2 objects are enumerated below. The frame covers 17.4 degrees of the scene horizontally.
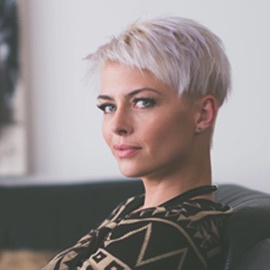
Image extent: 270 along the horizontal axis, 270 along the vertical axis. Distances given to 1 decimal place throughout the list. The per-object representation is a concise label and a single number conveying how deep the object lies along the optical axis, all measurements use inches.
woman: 51.4
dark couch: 92.7
